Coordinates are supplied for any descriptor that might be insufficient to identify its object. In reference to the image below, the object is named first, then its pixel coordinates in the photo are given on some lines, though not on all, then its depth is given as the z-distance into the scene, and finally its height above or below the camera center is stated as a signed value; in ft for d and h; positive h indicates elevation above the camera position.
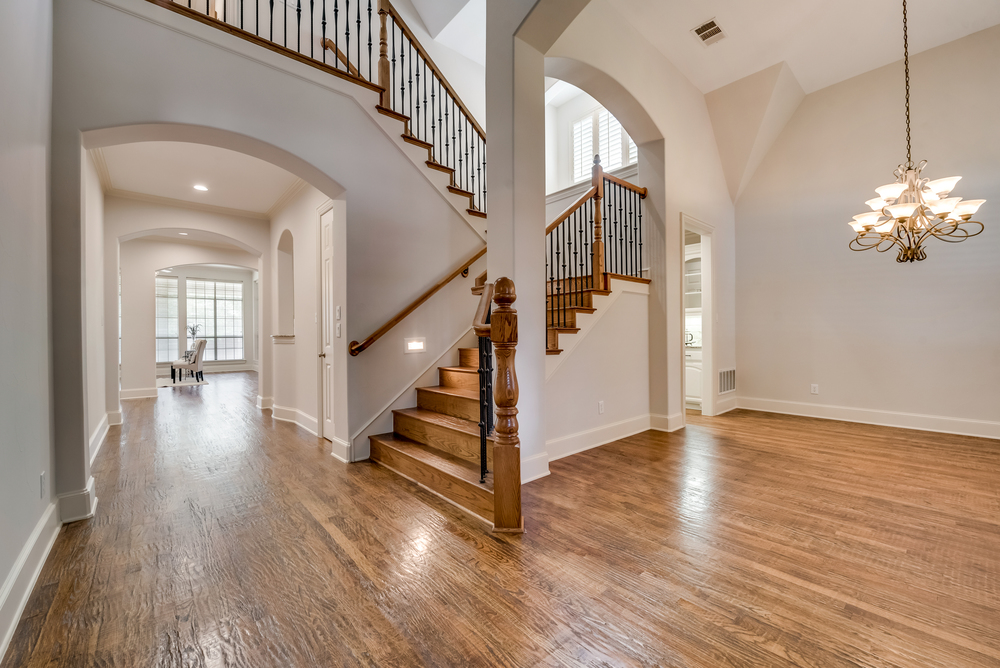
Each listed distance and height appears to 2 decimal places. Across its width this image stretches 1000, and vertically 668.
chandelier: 10.43 +3.07
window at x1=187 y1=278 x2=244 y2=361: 39.52 +2.09
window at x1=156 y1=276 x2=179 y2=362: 36.52 +1.56
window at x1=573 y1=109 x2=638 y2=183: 20.38 +9.56
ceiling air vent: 13.32 +9.68
